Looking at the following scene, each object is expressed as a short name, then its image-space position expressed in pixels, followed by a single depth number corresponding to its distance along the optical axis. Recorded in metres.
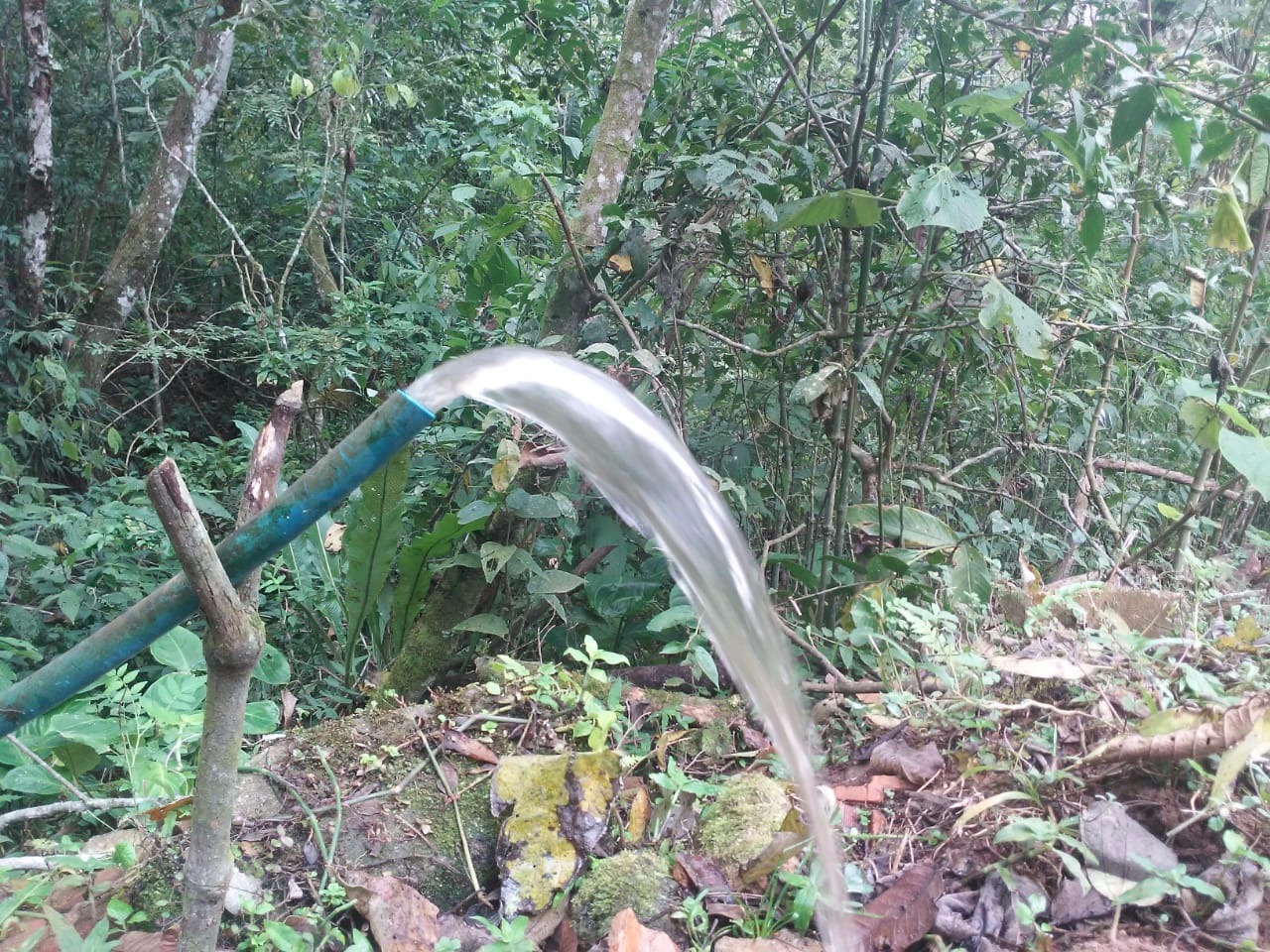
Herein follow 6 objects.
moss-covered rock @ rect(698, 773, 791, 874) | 1.57
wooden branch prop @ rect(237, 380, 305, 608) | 1.07
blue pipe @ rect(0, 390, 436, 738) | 0.92
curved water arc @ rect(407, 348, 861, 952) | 1.09
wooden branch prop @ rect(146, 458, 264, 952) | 0.94
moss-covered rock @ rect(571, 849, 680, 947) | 1.45
